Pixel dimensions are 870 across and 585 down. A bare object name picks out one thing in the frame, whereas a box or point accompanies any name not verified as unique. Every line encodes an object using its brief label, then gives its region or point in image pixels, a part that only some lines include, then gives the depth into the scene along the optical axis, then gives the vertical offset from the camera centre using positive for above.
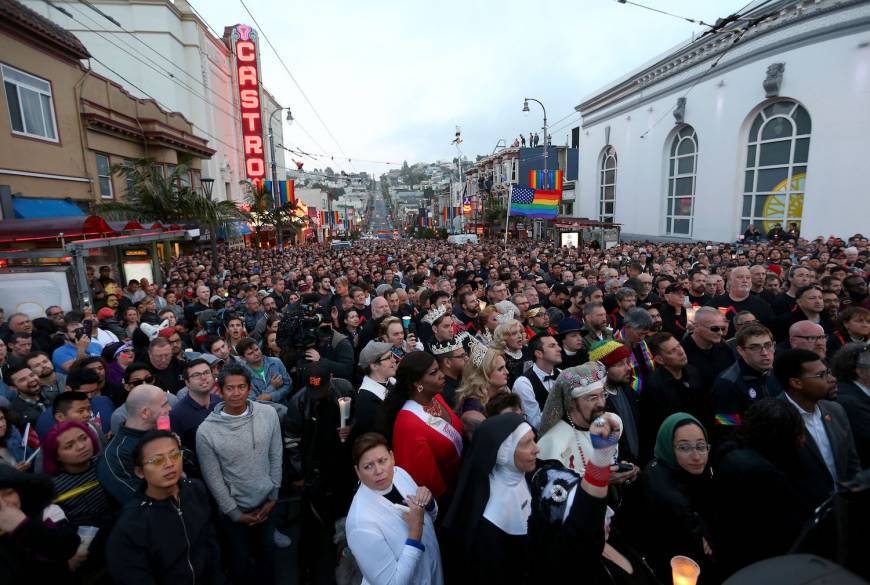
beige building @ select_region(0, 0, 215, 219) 12.68 +3.81
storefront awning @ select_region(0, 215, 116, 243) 9.56 +0.10
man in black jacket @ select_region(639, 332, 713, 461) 3.69 -1.48
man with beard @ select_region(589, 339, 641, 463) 3.54 -1.46
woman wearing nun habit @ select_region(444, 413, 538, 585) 2.34 -1.52
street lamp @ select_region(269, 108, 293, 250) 28.05 +2.46
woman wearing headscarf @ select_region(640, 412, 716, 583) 2.51 -1.64
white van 43.25 -1.40
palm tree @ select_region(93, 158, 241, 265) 17.58 +1.27
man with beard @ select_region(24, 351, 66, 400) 4.50 -1.42
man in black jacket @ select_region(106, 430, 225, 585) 2.34 -1.67
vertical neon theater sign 36.31 +9.87
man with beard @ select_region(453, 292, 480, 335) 6.71 -1.35
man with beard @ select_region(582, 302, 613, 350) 5.06 -1.20
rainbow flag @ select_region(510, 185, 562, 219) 22.70 +1.13
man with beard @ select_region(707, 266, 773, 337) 6.05 -1.15
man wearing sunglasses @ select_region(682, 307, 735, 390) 4.36 -1.31
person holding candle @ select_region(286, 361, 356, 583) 3.72 -2.04
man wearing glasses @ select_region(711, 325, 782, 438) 3.53 -1.35
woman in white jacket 2.24 -1.58
